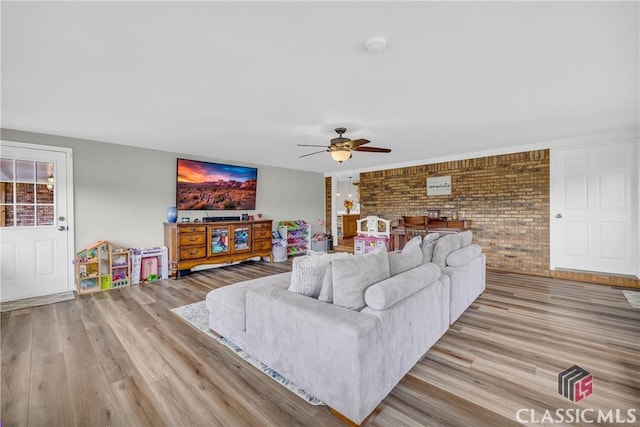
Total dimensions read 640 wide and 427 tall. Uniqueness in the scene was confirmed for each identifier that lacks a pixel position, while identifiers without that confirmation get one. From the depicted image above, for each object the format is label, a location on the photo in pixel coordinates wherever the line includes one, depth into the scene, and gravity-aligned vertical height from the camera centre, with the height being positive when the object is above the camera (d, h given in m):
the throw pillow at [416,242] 2.84 -0.32
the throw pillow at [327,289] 1.92 -0.53
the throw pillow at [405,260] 2.28 -0.42
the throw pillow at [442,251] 3.00 -0.43
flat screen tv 5.28 +0.56
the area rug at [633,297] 3.38 -1.14
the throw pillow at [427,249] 3.00 -0.41
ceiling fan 3.54 +0.86
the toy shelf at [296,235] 6.88 -0.57
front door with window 3.64 -0.10
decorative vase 5.00 -0.03
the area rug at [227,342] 1.83 -1.17
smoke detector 1.80 +1.13
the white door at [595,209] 4.15 +0.04
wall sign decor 5.87 +0.57
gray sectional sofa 1.55 -0.74
